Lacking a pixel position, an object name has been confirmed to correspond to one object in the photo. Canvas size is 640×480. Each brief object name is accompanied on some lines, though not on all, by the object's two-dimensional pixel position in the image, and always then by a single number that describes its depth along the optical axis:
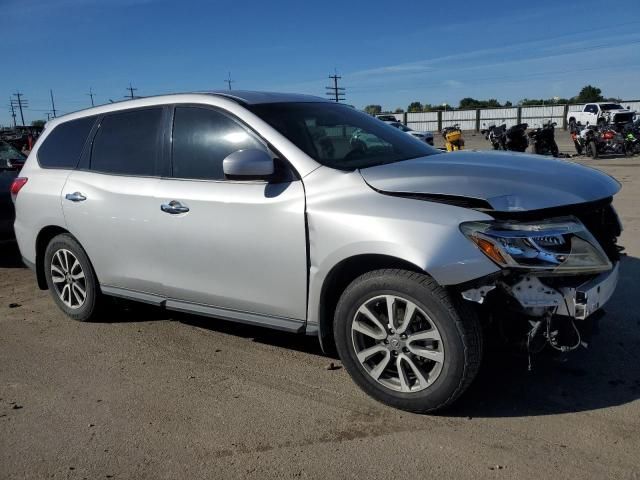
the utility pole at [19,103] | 106.19
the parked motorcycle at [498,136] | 20.12
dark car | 7.66
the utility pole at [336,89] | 65.69
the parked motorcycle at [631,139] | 19.25
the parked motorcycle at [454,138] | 11.68
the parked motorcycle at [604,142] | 18.91
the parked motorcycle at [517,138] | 16.20
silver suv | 3.03
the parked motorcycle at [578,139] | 20.25
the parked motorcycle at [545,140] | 17.98
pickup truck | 32.59
